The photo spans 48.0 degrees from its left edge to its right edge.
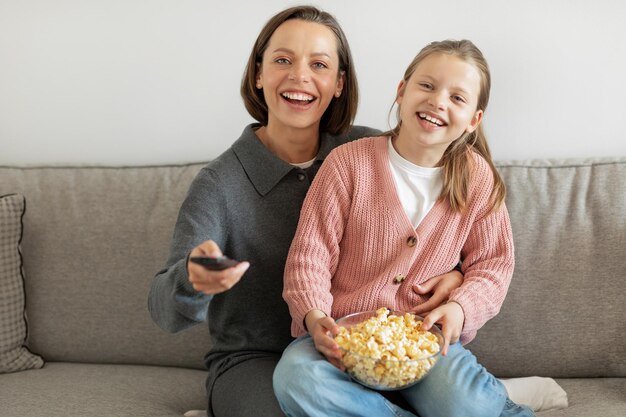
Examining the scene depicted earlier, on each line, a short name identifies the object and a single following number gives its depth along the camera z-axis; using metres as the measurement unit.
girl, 1.56
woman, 1.68
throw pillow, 1.95
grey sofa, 1.85
